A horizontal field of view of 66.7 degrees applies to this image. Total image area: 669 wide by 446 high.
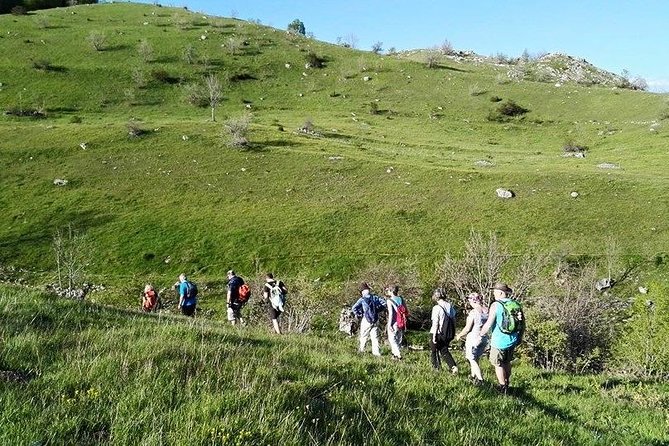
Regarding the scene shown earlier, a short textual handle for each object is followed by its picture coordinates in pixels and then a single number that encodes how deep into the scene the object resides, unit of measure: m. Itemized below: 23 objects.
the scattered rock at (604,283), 39.34
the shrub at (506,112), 98.75
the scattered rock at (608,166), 65.61
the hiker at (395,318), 16.10
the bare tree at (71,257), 35.56
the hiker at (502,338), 11.01
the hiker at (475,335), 12.73
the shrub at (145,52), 106.94
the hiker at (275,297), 19.61
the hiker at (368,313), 16.69
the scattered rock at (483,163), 66.19
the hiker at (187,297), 21.92
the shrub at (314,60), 117.84
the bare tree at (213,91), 86.37
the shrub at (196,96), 94.12
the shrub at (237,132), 64.44
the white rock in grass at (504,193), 53.28
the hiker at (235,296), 20.83
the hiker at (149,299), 24.27
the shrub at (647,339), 23.06
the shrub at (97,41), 107.12
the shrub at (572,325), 22.95
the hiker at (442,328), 13.95
